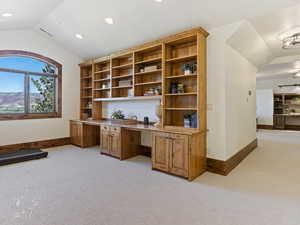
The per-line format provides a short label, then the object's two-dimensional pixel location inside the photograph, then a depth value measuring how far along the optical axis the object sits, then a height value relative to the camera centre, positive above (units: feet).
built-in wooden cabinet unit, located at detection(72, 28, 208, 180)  10.62 +1.51
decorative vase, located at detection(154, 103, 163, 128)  13.28 +0.01
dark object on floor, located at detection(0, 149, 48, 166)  12.73 -3.41
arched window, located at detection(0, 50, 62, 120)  15.76 +2.50
